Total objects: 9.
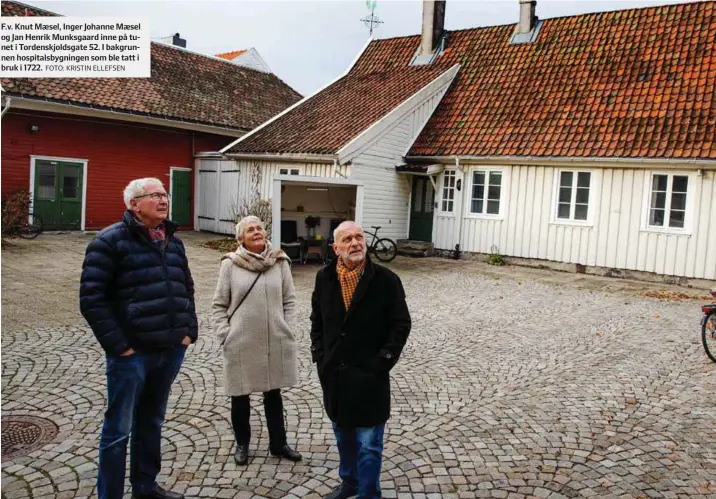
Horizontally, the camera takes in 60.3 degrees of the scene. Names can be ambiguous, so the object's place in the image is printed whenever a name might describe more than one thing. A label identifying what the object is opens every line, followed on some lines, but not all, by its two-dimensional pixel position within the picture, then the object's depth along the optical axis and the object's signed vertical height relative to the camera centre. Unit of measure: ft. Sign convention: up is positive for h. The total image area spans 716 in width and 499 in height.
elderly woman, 14.39 -3.05
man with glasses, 11.76 -2.53
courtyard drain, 15.05 -6.40
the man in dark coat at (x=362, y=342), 12.19 -2.80
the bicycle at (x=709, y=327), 25.70 -4.62
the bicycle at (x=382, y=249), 55.75 -4.21
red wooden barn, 59.88 +6.10
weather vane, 107.32 +32.98
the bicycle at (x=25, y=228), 54.70 -3.94
